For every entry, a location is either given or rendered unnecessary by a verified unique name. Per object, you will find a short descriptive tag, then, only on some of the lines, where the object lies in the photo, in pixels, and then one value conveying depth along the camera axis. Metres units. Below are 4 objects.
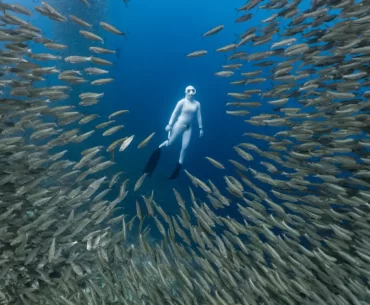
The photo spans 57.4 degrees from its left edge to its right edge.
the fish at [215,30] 6.76
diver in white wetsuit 10.63
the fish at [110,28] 6.14
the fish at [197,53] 7.09
